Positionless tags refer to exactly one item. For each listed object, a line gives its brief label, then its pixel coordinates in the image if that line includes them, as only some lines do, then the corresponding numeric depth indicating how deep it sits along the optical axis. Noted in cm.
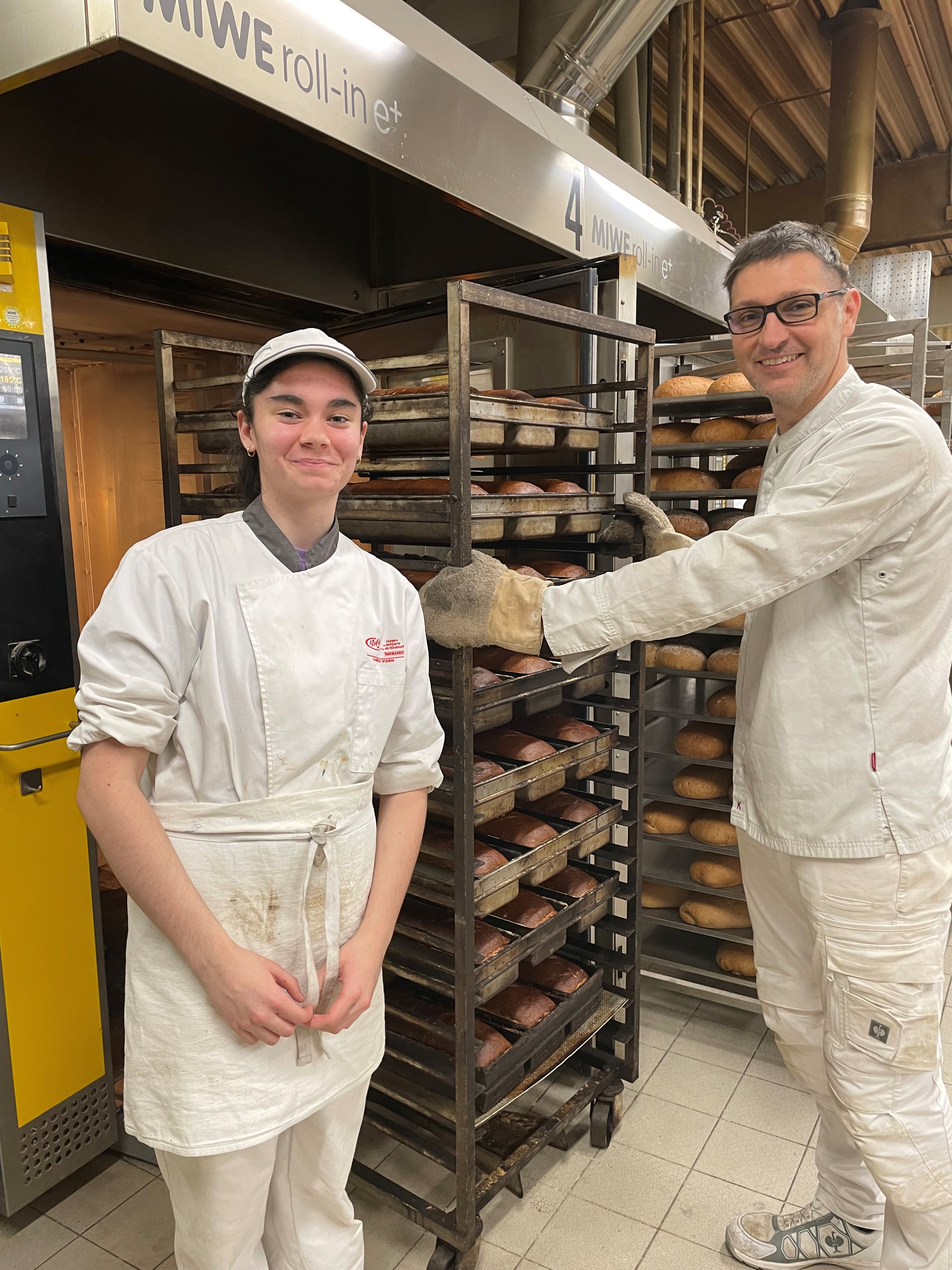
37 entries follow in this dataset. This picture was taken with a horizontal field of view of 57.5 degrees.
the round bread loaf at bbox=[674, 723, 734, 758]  267
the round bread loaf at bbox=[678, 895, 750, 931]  272
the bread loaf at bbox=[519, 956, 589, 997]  211
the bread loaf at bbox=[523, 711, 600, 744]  205
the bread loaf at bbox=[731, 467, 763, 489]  262
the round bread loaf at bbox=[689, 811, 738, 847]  267
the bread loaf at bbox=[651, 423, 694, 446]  281
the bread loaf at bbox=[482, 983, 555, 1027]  197
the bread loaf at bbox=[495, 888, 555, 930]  196
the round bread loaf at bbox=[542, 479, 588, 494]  194
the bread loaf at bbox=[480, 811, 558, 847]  194
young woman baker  111
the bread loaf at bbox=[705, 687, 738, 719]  267
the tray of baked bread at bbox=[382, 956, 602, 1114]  183
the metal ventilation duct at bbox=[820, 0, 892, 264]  359
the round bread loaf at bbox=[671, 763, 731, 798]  271
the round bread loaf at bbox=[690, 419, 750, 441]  269
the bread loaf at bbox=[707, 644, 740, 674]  264
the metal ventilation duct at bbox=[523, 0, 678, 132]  256
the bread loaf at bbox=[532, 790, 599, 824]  210
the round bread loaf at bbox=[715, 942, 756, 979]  267
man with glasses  155
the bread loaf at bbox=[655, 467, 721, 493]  278
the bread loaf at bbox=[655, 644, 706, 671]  272
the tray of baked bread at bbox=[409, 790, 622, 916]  179
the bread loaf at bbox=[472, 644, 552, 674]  188
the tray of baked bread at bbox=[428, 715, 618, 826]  176
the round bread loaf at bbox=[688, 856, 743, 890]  269
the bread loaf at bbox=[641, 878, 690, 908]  289
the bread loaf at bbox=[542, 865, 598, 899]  210
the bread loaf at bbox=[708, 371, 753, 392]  261
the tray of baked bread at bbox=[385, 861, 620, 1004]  181
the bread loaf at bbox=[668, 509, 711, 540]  276
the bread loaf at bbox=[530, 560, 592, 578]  201
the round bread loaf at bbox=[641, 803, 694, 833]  281
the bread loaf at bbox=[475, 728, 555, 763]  192
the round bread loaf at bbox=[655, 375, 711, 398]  273
